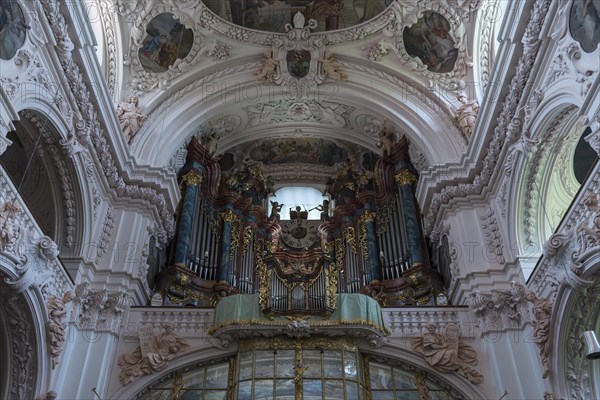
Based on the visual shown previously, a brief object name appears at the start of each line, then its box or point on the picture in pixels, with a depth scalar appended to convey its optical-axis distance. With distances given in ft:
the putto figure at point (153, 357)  31.40
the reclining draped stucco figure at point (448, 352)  31.40
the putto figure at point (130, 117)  40.88
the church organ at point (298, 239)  39.32
